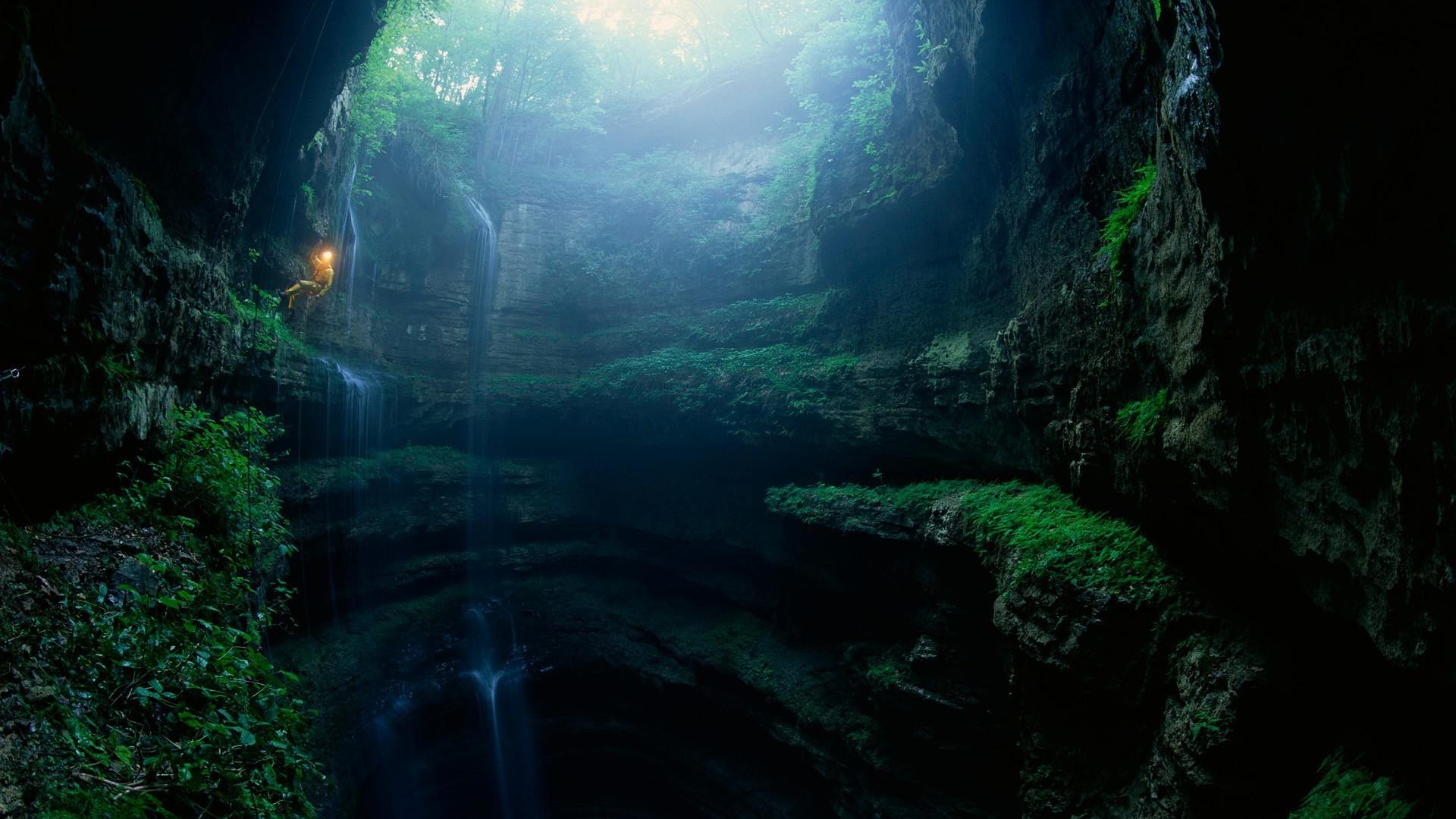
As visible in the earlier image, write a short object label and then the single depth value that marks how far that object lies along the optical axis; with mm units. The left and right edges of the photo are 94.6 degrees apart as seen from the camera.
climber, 13141
